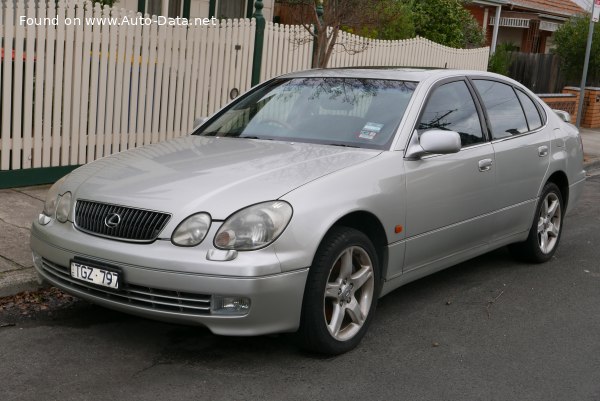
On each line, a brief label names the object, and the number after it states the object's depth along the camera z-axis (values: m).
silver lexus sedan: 4.36
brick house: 25.20
